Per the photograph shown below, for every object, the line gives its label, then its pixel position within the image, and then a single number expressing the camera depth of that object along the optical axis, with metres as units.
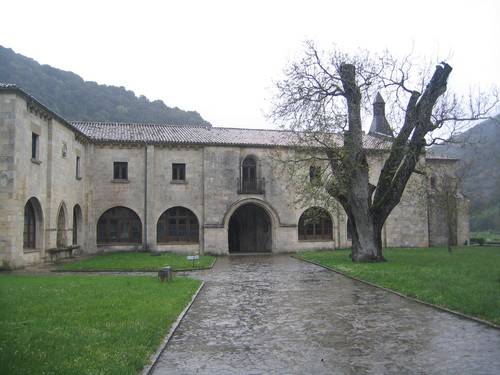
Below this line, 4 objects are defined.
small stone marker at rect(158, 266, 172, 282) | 15.41
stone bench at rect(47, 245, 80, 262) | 22.05
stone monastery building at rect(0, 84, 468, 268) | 28.75
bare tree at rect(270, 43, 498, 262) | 20.02
